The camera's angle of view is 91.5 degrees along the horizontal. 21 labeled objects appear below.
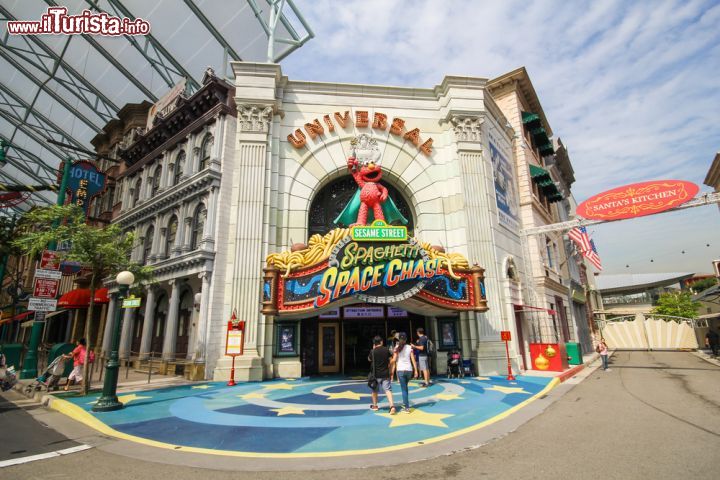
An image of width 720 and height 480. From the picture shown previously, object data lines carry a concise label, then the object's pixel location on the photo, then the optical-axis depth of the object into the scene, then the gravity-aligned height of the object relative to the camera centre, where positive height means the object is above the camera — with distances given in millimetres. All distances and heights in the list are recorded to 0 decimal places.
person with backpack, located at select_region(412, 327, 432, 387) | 13039 -1186
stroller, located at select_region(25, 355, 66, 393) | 12234 -1380
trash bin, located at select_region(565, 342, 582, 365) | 20656 -1754
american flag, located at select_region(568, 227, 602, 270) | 26203 +6056
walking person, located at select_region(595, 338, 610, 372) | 20220 -1690
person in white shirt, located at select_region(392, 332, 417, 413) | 8875 -910
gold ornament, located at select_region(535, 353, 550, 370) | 17594 -1895
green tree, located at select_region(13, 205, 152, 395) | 12548 +3293
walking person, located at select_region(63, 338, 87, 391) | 12641 -942
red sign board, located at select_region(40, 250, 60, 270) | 14899 +3060
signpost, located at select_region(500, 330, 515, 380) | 14819 -554
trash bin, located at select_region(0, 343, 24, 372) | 17281 -869
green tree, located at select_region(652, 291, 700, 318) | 52031 +2301
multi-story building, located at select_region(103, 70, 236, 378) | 17344 +6401
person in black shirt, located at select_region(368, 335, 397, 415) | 8805 -936
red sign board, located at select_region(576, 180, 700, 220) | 17141 +6167
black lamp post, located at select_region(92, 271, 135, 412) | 9414 -1323
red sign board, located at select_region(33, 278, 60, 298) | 14539 +1935
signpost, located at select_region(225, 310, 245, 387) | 13828 -549
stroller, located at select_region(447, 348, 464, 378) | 15438 -1712
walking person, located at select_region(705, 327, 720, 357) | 26281 -1574
